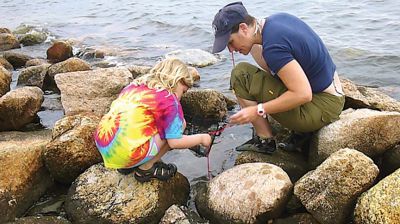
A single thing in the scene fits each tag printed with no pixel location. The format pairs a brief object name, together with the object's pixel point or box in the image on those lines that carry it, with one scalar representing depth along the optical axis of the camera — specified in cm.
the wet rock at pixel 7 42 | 1185
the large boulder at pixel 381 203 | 311
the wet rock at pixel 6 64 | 900
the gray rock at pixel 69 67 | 762
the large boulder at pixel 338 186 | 341
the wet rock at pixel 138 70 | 752
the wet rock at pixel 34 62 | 938
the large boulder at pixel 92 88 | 595
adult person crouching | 370
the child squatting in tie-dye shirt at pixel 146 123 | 373
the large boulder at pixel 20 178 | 388
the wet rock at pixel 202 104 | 567
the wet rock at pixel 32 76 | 762
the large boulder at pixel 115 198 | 379
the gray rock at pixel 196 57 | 926
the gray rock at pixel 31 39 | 1267
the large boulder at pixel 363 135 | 403
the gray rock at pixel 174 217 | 359
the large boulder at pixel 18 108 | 538
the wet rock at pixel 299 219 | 355
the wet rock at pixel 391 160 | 399
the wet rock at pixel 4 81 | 656
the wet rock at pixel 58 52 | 1034
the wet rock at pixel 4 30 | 1302
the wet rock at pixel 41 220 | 373
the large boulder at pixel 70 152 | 414
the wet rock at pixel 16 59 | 965
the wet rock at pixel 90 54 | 1066
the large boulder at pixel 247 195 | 363
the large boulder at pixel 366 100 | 499
